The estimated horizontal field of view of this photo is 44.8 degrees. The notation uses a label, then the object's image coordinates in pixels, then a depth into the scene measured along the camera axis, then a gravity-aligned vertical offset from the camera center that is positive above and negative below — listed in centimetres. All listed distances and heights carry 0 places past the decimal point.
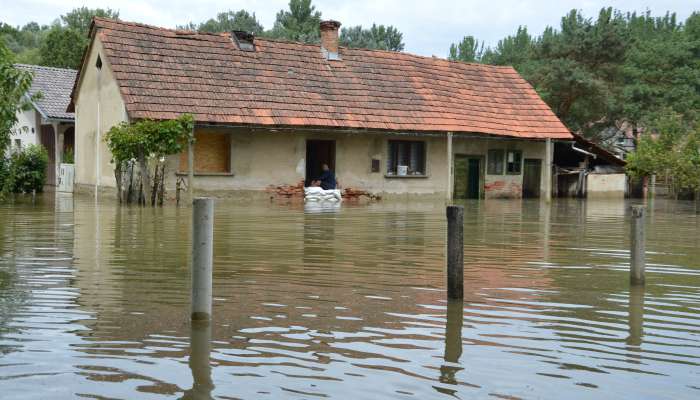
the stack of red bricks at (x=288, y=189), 2677 -46
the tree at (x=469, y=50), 9800 +1490
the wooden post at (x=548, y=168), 3017 +46
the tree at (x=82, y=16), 6938 +1277
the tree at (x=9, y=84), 1225 +124
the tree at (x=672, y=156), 2983 +99
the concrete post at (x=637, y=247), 846 -65
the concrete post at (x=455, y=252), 731 -66
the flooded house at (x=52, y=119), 3262 +198
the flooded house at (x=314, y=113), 2514 +200
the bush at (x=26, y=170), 2266 -3
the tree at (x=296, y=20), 6638 +1259
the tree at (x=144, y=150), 2180 +56
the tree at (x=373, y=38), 6362 +1080
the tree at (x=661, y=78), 4716 +610
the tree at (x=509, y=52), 7412 +1402
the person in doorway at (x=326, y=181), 2739 -17
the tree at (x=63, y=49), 5141 +738
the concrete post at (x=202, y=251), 628 -58
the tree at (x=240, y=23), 7406 +1355
